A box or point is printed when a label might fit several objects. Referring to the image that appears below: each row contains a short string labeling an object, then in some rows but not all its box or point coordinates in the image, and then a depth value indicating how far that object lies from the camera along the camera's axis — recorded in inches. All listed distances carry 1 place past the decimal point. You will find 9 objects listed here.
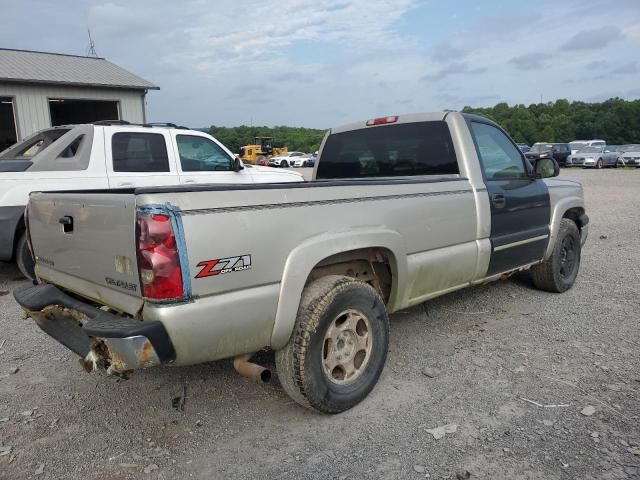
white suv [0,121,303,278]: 232.4
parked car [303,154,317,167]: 1859.0
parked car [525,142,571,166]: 1298.7
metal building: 560.1
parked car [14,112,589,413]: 93.9
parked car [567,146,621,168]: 1261.0
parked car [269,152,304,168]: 1834.4
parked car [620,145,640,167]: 1248.2
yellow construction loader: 1697.8
